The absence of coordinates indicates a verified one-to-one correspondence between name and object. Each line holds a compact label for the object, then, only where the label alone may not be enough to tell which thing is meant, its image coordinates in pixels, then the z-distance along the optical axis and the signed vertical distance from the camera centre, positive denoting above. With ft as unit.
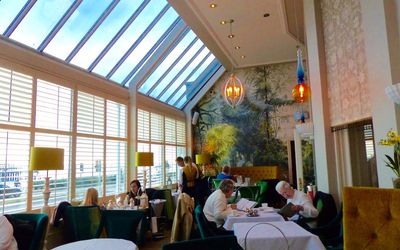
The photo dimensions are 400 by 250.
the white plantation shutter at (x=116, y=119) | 24.03 +3.48
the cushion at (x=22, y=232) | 11.10 -2.42
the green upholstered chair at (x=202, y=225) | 11.25 -2.41
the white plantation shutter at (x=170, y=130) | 35.76 +3.54
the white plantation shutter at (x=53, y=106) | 17.35 +3.44
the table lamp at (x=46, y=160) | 13.42 +0.21
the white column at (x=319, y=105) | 15.23 +2.62
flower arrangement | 7.42 +0.05
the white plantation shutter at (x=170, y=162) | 35.04 -0.20
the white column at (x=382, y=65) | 8.98 +2.66
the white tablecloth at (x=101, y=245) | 9.78 -2.66
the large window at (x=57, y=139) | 15.17 +1.55
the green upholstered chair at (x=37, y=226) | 11.15 -2.27
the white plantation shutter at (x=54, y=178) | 16.57 -0.75
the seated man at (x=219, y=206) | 13.91 -2.16
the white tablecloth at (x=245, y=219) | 13.03 -2.59
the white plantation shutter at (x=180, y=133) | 39.00 +3.49
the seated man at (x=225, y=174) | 28.66 -1.51
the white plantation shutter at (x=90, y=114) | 20.71 +3.45
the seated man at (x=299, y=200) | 13.55 -2.05
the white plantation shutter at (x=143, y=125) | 28.47 +3.41
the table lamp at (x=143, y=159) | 22.26 +0.15
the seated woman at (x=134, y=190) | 20.31 -1.90
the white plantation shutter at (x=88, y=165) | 19.98 -0.10
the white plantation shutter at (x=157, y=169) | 30.68 -0.83
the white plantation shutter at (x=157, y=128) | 31.81 +3.50
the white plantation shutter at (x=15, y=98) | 15.07 +3.44
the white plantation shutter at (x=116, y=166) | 23.34 -0.32
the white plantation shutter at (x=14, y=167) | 14.70 -0.08
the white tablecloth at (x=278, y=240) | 9.22 -2.50
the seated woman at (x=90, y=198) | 15.74 -1.79
